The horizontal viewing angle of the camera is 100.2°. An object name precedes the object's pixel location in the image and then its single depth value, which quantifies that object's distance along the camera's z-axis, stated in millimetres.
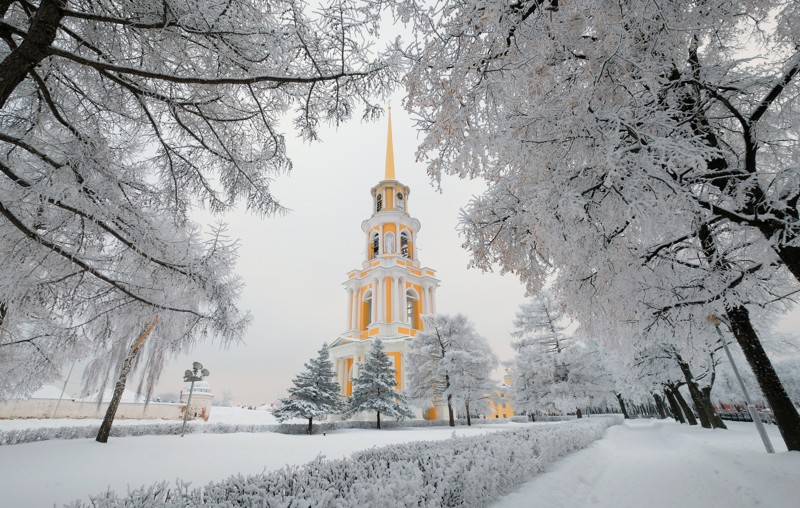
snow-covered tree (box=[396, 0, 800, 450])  3277
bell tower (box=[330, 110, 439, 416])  32219
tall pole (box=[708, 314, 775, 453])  7539
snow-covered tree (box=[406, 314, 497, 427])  24047
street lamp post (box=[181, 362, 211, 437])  17020
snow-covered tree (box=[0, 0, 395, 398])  3301
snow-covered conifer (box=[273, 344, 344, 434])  20609
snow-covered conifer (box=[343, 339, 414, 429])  23969
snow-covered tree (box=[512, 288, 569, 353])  27141
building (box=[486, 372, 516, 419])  24844
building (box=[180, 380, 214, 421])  30906
